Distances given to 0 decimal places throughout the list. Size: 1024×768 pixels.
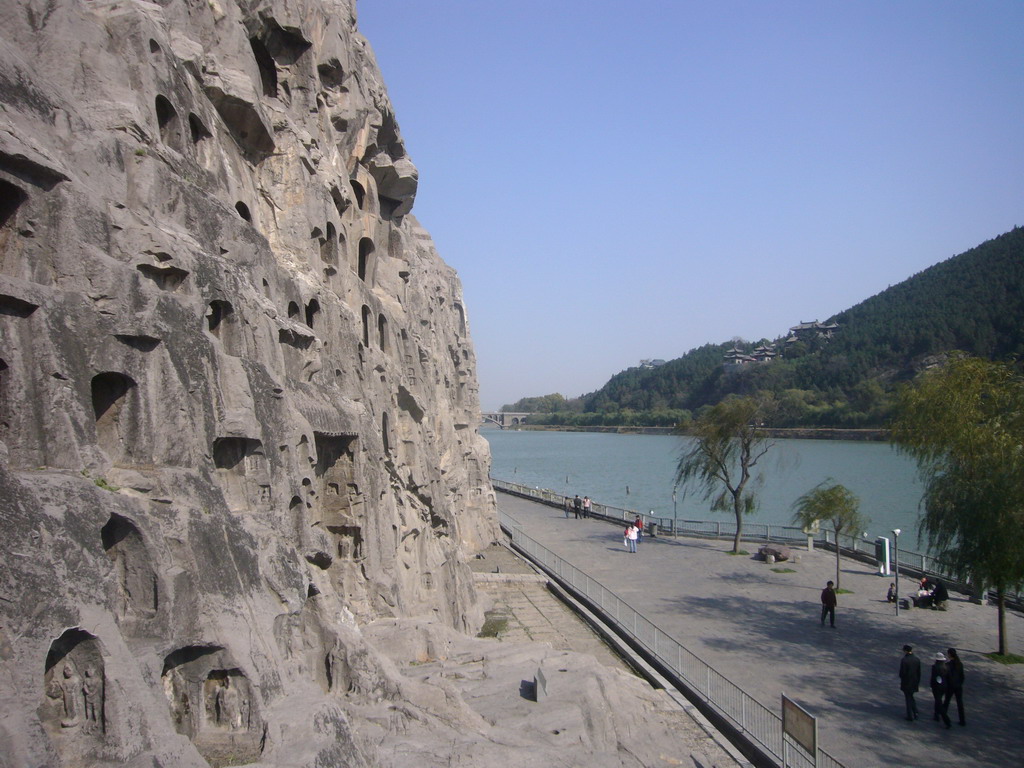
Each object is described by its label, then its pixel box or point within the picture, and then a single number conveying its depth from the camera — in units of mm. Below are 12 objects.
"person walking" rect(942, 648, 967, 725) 12227
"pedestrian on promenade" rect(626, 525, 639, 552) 29672
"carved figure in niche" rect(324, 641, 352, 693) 9602
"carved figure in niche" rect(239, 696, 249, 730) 7246
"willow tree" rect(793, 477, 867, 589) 23938
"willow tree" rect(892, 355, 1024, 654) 14727
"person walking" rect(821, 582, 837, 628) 18000
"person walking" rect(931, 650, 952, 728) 12273
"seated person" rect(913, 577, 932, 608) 19641
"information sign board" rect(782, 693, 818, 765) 9562
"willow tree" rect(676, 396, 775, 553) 31297
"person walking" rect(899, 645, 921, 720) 12367
